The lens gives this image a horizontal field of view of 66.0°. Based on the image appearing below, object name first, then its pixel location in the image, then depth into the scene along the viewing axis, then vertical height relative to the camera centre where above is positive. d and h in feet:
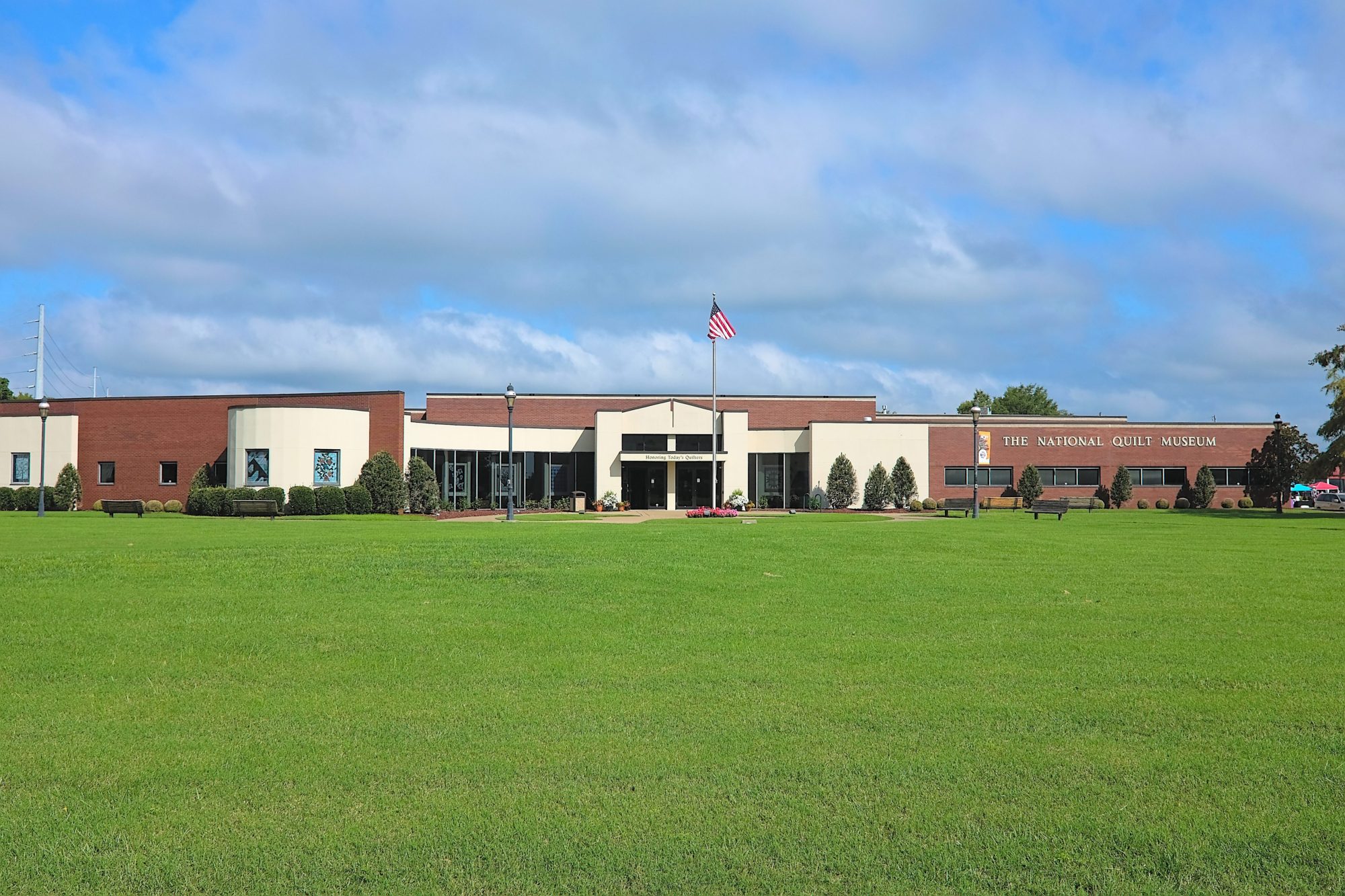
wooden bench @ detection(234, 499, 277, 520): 125.29 -2.63
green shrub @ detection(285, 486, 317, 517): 134.10 -2.15
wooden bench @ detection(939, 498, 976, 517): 148.15 -2.86
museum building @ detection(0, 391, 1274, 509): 146.82 +6.24
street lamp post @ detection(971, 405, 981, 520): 125.49 -1.42
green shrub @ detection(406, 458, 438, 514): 145.79 -0.56
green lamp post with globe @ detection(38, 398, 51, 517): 120.05 +0.95
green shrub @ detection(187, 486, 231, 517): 135.54 -1.98
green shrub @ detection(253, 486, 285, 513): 134.51 -1.10
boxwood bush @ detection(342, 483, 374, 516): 137.08 -1.94
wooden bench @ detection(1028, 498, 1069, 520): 127.34 -2.74
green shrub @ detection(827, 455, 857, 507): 169.27 +0.01
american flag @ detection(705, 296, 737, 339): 145.79 +22.32
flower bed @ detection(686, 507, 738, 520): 138.04 -3.67
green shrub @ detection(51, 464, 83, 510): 151.23 -0.60
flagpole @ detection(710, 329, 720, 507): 154.40 +9.43
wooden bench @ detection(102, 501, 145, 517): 121.08 -2.49
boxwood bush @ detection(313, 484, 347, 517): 136.05 -2.01
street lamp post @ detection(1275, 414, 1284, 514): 178.50 +2.56
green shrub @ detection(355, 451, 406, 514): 141.08 +0.10
